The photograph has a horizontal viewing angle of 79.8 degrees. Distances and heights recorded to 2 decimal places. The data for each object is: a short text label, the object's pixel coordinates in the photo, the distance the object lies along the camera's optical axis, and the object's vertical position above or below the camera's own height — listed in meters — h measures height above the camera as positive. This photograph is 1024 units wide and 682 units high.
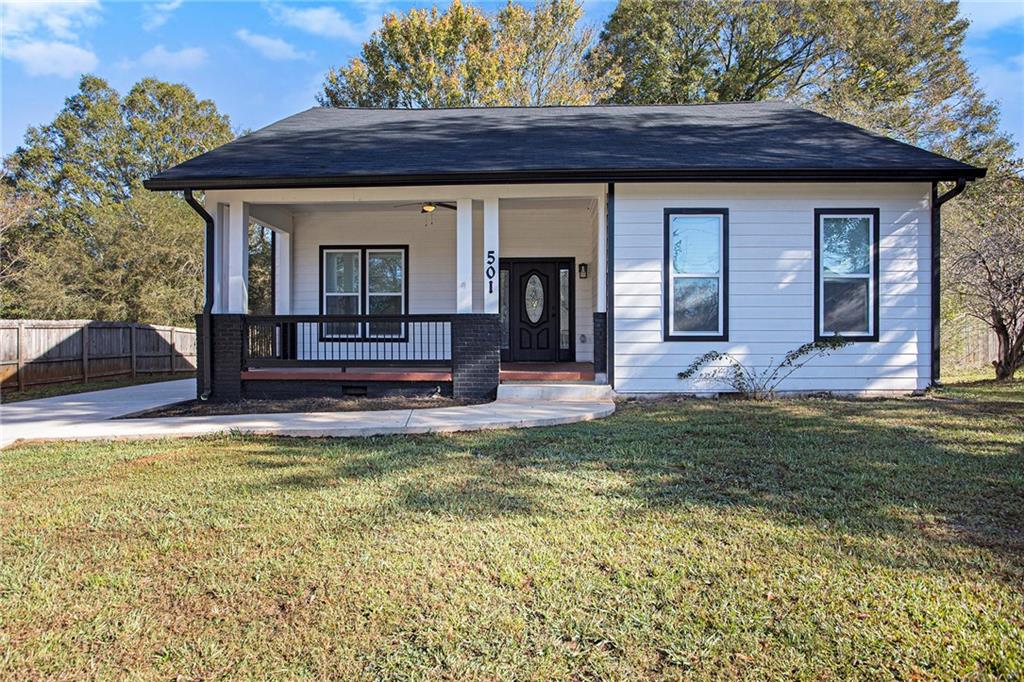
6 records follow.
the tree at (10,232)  19.86 +3.60
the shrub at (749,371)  8.41 -0.56
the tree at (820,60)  19.94 +9.96
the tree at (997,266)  10.25 +1.11
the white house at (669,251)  8.30 +1.13
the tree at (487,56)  22.78 +10.53
